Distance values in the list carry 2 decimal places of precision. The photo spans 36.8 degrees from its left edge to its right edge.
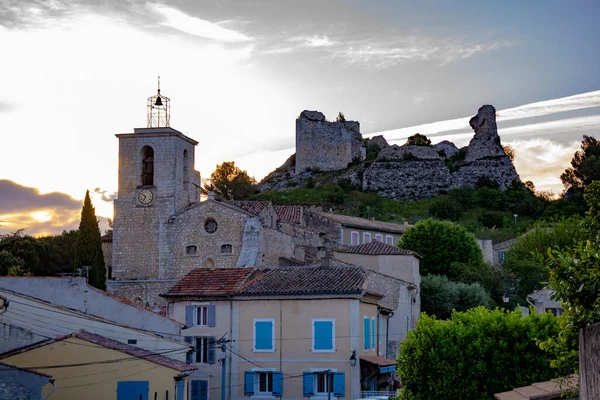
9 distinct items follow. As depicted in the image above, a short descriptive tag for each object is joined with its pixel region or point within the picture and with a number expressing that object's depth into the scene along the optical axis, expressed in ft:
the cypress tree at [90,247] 181.57
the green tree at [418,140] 394.93
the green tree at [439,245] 206.28
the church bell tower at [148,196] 188.75
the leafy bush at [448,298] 169.89
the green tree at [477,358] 87.56
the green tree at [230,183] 304.71
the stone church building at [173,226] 178.60
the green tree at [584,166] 329.72
